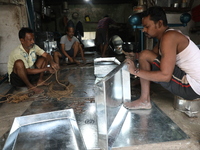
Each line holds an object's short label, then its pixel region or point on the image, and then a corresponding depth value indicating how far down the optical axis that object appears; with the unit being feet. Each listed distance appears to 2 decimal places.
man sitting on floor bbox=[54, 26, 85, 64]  17.95
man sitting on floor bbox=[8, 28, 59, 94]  9.63
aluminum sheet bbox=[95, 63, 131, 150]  4.38
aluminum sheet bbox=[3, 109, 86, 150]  5.16
